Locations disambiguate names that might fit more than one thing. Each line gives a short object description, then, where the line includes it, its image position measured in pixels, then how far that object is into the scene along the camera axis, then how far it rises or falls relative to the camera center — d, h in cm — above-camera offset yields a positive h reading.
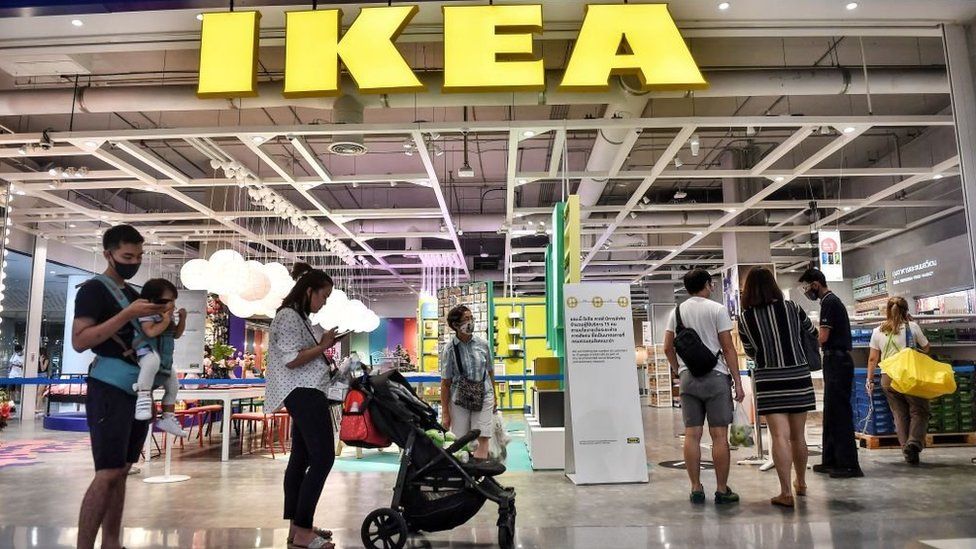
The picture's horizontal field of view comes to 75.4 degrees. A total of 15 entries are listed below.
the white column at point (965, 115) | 461 +173
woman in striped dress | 457 -10
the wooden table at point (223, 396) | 725 -36
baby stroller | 336 -67
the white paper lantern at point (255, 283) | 798 +102
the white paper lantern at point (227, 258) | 799 +135
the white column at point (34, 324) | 1377 +97
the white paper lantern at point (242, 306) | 852 +78
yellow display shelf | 1318 +53
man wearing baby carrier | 302 -7
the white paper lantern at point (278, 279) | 871 +117
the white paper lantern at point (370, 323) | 1204 +75
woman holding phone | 339 -18
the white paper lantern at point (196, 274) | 817 +118
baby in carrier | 308 +8
